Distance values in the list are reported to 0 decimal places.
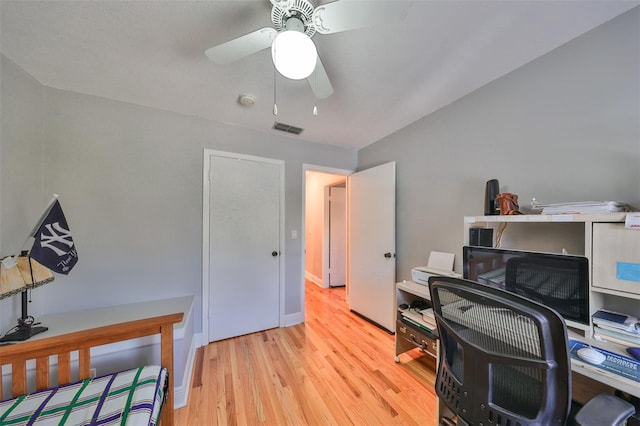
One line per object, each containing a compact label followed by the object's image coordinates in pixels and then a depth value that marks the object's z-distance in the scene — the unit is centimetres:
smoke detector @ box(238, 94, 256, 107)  190
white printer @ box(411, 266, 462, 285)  185
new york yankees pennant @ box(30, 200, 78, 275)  133
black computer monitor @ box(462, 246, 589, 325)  109
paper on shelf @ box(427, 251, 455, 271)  196
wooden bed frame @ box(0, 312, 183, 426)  110
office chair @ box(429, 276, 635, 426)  70
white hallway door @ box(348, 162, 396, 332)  251
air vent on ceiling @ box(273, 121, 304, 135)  244
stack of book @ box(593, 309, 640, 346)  97
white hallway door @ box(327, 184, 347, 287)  426
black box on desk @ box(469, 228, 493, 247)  153
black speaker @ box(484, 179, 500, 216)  153
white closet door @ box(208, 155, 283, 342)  235
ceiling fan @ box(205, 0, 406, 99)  87
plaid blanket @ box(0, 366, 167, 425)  92
